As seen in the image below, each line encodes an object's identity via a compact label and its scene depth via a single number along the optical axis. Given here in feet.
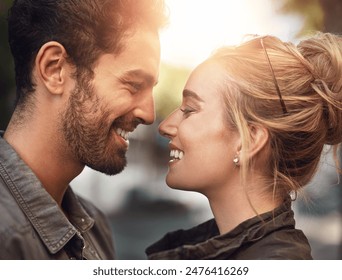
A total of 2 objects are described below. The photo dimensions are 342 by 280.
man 3.00
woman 2.92
